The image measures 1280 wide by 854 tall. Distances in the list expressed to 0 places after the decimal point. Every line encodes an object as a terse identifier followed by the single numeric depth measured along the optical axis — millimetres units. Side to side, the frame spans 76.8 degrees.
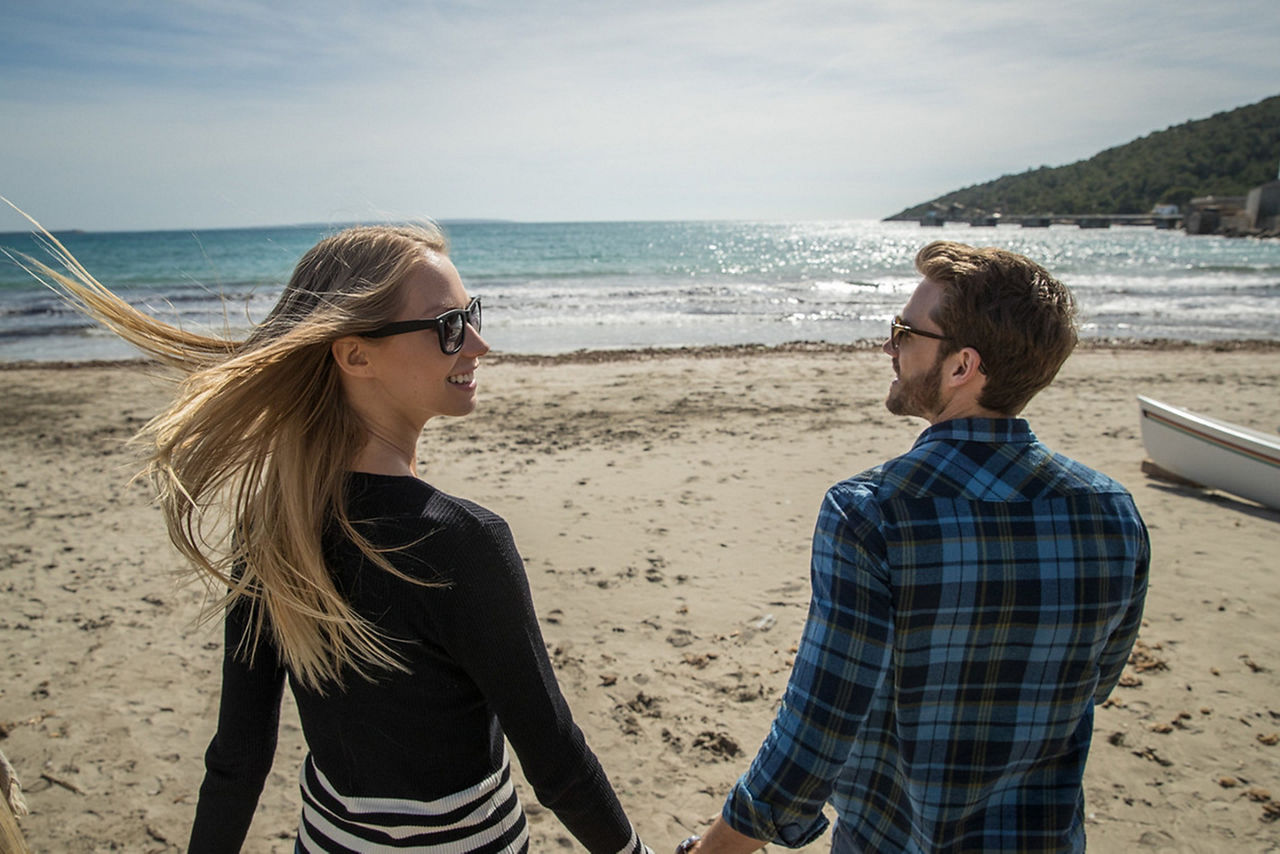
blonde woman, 1393
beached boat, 6242
